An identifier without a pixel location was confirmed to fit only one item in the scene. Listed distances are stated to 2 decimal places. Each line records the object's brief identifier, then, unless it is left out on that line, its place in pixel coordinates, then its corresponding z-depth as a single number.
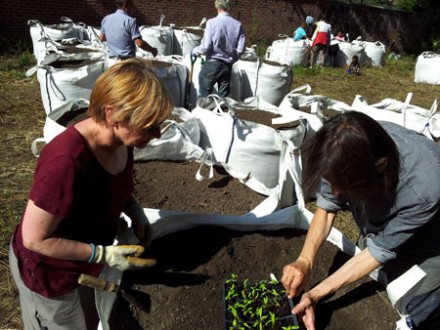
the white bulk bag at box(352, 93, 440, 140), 2.96
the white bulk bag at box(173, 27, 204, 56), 6.38
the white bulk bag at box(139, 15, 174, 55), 6.08
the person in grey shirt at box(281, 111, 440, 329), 0.97
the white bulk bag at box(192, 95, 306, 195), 2.58
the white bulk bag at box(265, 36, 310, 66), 8.00
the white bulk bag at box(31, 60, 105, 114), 3.16
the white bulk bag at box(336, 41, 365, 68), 9.13
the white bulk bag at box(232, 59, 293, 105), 4.17
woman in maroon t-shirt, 0.97
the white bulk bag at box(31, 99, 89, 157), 2.30
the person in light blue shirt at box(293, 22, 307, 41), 9.20
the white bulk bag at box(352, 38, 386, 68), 9.49
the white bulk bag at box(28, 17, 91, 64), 4.09
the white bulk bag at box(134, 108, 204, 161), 2.12
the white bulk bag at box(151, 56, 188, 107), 3.59
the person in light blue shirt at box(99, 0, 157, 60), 3.66
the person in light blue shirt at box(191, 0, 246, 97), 3.77
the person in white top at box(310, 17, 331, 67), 8.18
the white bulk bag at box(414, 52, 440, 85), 8.01
